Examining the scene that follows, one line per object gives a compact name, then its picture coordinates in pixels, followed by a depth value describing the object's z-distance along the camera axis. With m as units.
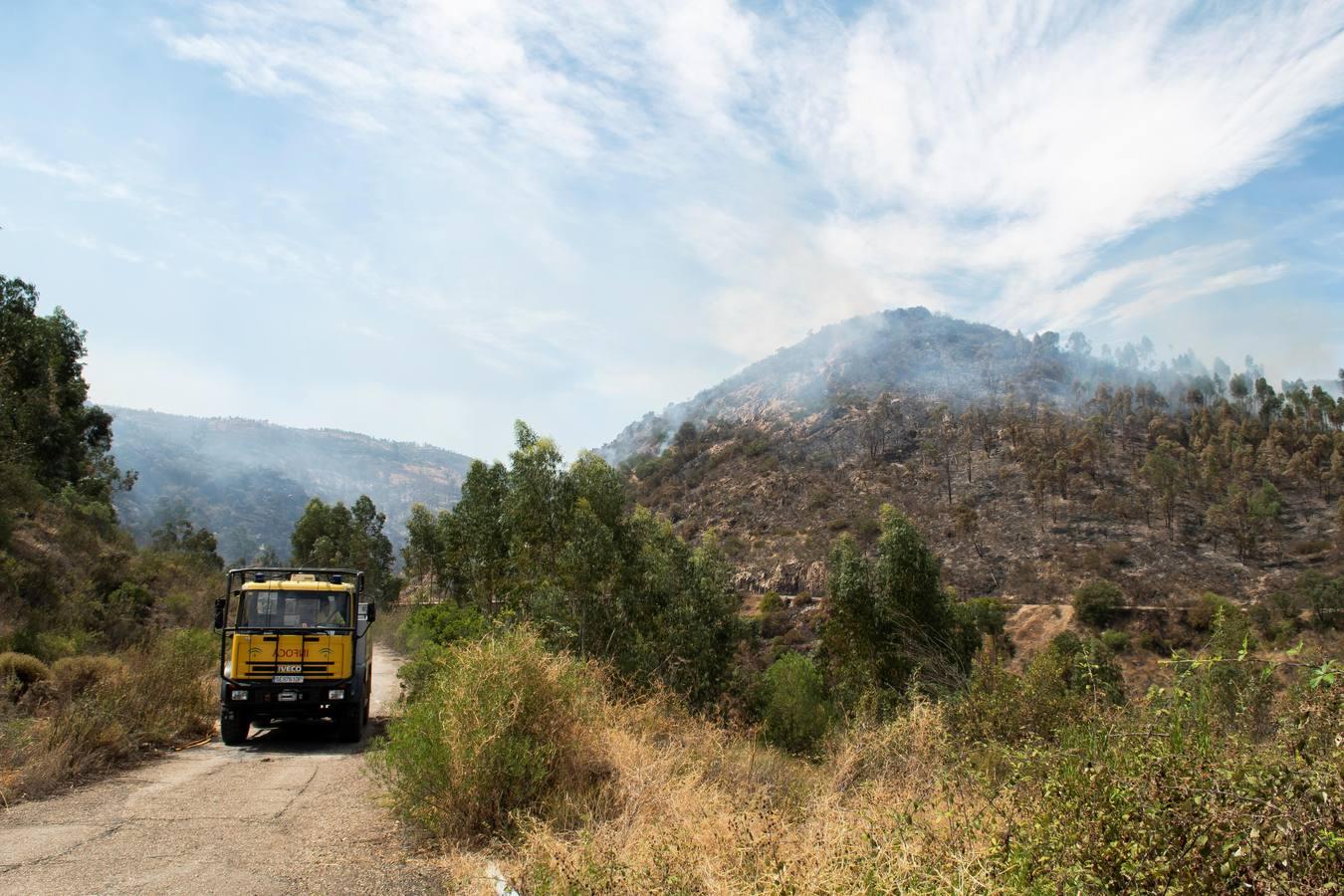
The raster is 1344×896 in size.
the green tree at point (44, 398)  28.88
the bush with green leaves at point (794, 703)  30.80
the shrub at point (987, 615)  48.25
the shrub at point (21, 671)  10.95
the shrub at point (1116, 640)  48.41
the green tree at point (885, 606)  33.03
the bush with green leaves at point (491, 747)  6.56
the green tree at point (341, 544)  56.28
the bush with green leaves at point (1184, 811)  2.79
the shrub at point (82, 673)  11.81
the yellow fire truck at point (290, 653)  12.05
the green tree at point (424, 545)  46.16
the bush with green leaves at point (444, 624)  14.79
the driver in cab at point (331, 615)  12.57
